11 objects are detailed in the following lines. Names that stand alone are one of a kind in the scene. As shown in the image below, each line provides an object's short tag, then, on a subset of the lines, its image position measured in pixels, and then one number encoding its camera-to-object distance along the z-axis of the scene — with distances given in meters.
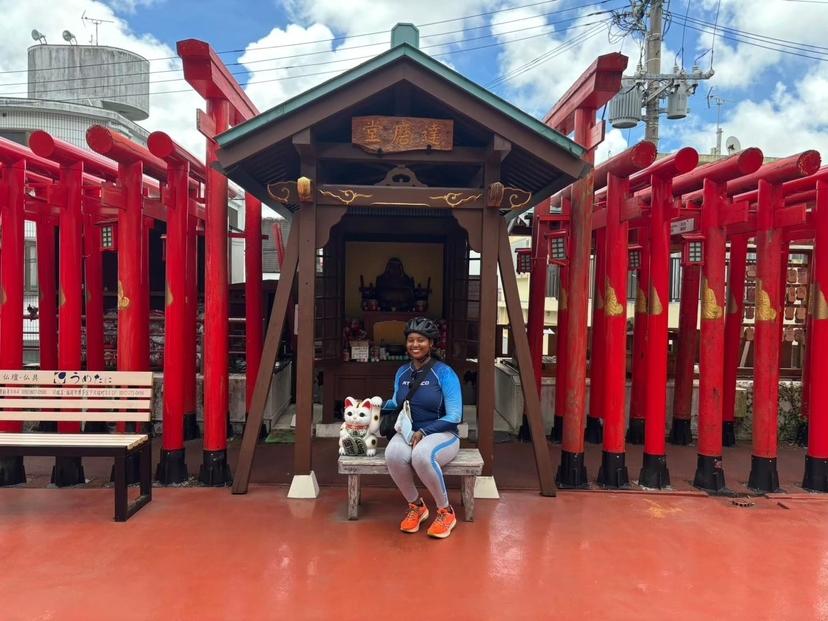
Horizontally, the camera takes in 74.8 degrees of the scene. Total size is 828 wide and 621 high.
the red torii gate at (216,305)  5.21
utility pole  19.33
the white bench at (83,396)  4.68
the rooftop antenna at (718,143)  23.50
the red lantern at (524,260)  7.84
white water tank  22.89
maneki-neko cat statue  4.34
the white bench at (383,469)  4.22
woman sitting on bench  4.07
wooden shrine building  4.48
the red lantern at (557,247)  6.08
